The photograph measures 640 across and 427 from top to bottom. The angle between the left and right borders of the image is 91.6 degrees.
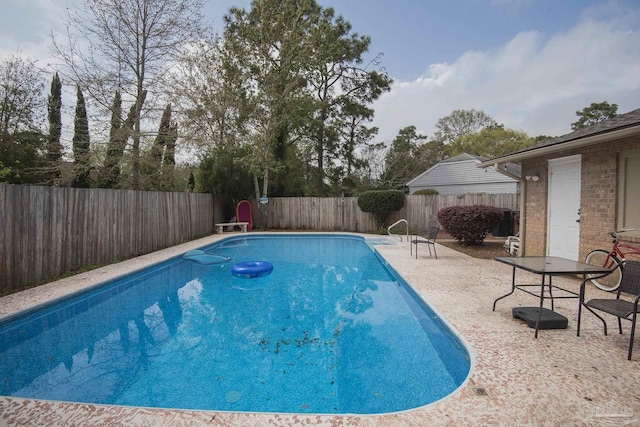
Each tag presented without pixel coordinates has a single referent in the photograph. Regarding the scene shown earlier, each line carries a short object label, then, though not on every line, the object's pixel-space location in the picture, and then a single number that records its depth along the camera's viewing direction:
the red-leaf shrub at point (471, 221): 8.12
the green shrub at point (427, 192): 17.01
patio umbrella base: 3.12
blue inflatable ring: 6.11
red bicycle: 4.25
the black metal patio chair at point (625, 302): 2.43
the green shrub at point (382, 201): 12.50
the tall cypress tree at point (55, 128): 9.32
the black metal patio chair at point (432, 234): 6.92
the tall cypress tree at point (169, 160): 11.09
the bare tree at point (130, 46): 8.80
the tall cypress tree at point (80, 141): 9.24
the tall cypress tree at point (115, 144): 9.44
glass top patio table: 2.80
